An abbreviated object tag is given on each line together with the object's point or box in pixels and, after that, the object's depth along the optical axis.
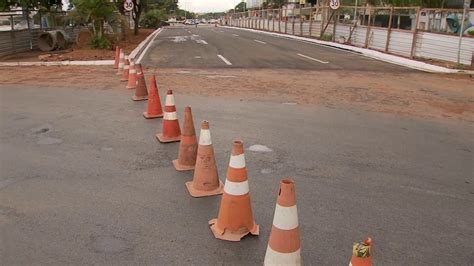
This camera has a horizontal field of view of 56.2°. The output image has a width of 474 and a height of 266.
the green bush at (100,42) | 19.30
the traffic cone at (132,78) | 10.80
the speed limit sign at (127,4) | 23.05
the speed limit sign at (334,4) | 25.32
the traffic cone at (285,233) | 2.96
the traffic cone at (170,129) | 6.35
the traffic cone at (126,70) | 12.09
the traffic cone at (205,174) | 4.52
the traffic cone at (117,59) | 14.54
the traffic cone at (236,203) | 3.74
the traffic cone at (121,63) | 13.38
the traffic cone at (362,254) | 2.34
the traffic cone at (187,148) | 5.19
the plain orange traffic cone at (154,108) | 7.80
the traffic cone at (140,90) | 9.43
